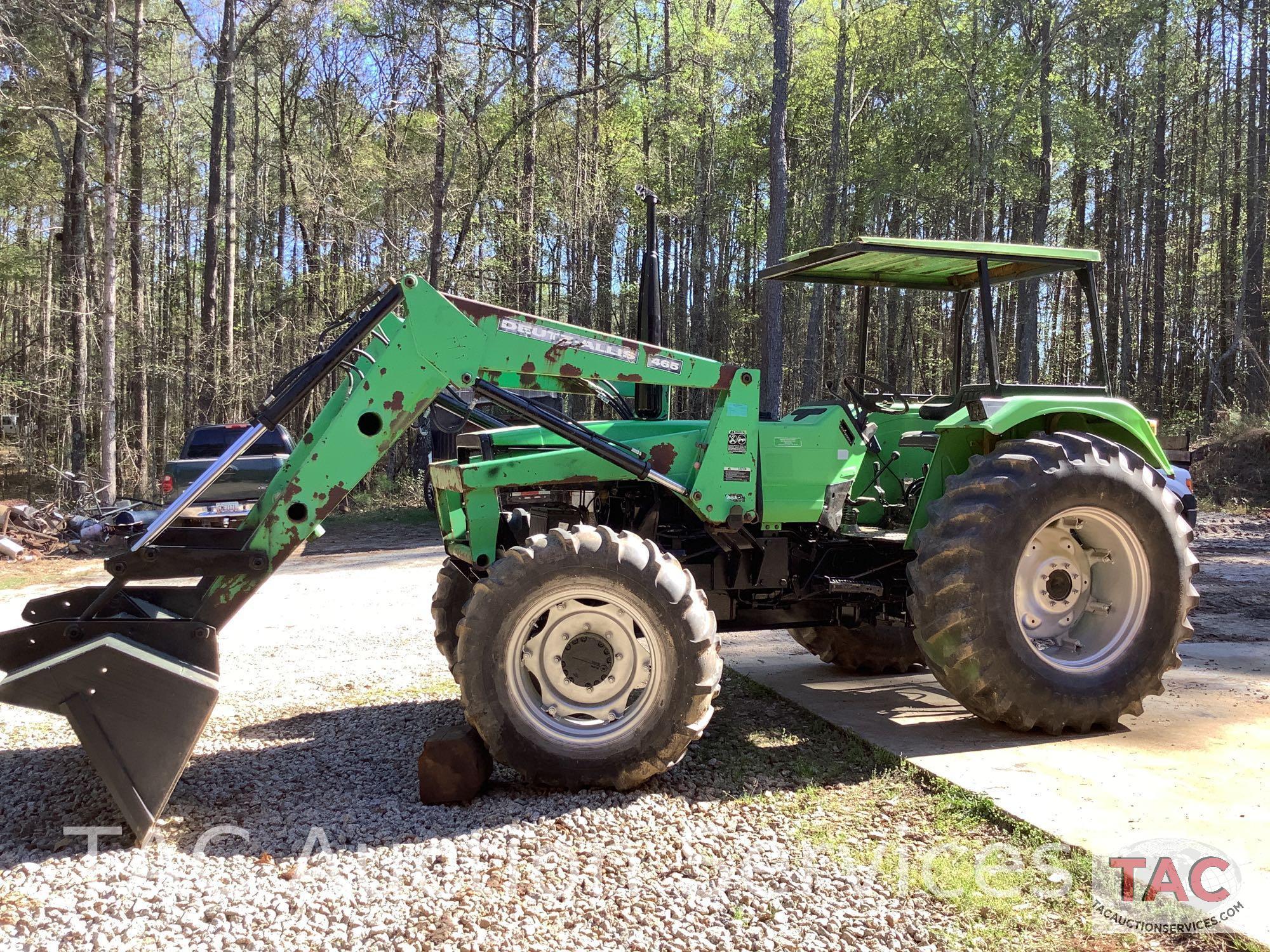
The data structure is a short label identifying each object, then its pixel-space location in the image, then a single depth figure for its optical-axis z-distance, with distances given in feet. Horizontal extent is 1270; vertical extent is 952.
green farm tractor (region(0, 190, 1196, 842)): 13.00
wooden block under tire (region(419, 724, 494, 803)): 12.82
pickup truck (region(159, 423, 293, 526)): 40.29
